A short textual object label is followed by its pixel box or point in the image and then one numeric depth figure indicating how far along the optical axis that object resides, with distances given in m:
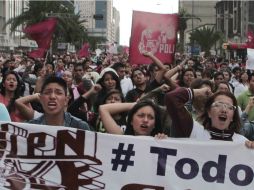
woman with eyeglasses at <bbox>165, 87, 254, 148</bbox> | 4.27
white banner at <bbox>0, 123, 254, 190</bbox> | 4.27
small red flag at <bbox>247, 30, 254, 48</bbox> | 12.65
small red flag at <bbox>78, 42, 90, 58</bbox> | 22.56
